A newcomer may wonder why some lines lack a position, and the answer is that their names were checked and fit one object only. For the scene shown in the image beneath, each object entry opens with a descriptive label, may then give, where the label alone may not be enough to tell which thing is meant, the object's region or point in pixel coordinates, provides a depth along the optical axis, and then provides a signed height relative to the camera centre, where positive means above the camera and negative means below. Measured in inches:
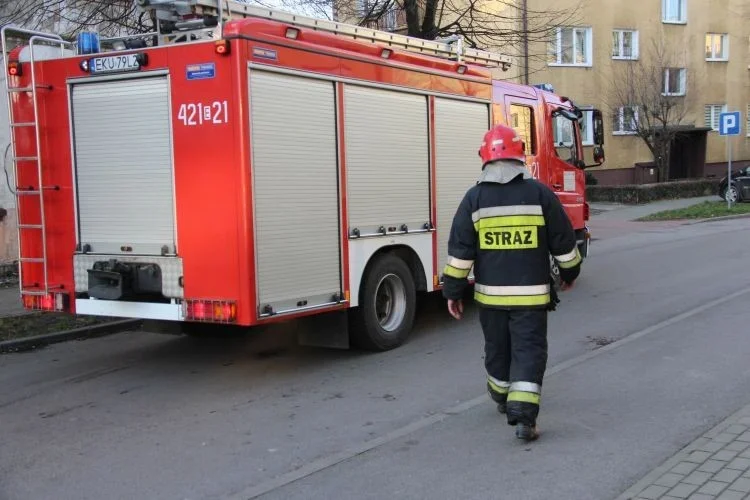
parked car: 986.1 -11.0
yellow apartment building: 1185.4 +191.3
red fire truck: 222.5 +7.2
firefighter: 178.2 -17.5
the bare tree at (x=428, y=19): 509.7 +124.5
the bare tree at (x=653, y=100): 1121.4 +126.5
